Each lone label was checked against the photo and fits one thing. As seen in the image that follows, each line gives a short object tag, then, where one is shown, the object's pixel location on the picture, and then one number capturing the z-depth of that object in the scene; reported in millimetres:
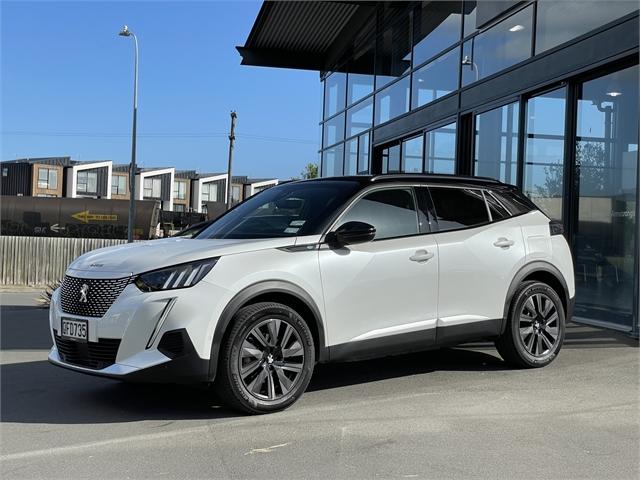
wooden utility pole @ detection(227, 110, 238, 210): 37500
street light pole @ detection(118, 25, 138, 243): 29528
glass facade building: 8352
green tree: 58900
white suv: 4473
